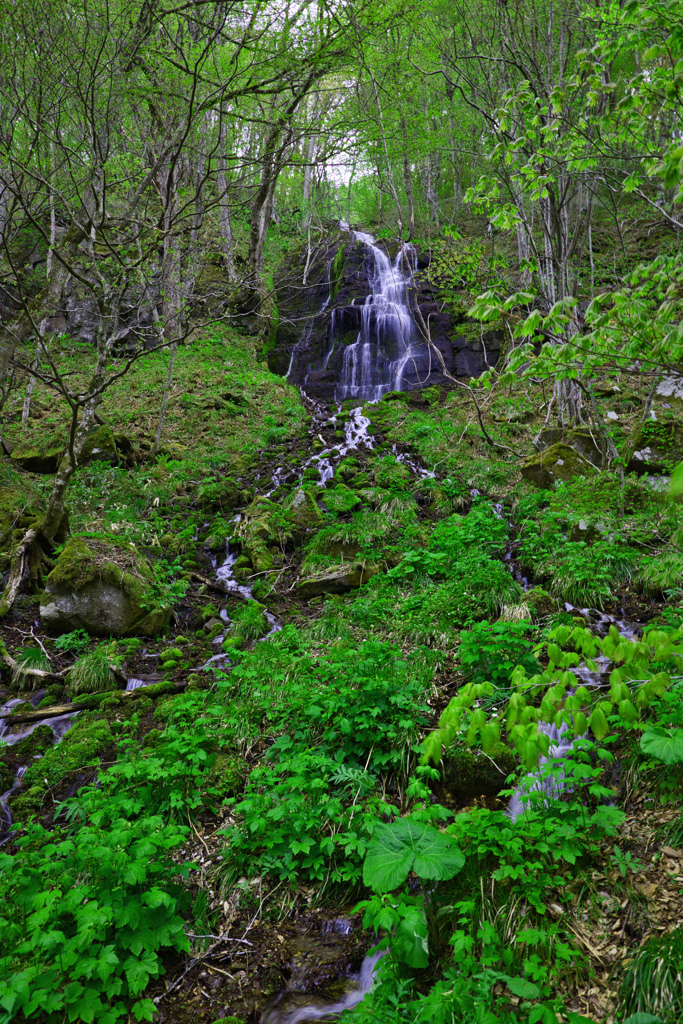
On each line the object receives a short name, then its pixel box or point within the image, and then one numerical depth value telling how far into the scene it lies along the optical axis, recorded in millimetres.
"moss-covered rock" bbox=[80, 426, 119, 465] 9055
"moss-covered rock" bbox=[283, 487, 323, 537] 7723
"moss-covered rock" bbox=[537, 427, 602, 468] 8484
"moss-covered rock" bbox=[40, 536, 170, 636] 5598
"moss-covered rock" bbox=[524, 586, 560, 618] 5066
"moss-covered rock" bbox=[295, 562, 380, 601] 6344
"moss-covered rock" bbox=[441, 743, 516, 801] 3461
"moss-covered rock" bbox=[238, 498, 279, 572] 7008
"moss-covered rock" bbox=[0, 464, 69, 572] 6383
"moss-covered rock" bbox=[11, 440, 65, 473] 8586
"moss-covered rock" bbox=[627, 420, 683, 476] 7216
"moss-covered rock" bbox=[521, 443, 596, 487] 7871
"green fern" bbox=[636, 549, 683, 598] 4992
